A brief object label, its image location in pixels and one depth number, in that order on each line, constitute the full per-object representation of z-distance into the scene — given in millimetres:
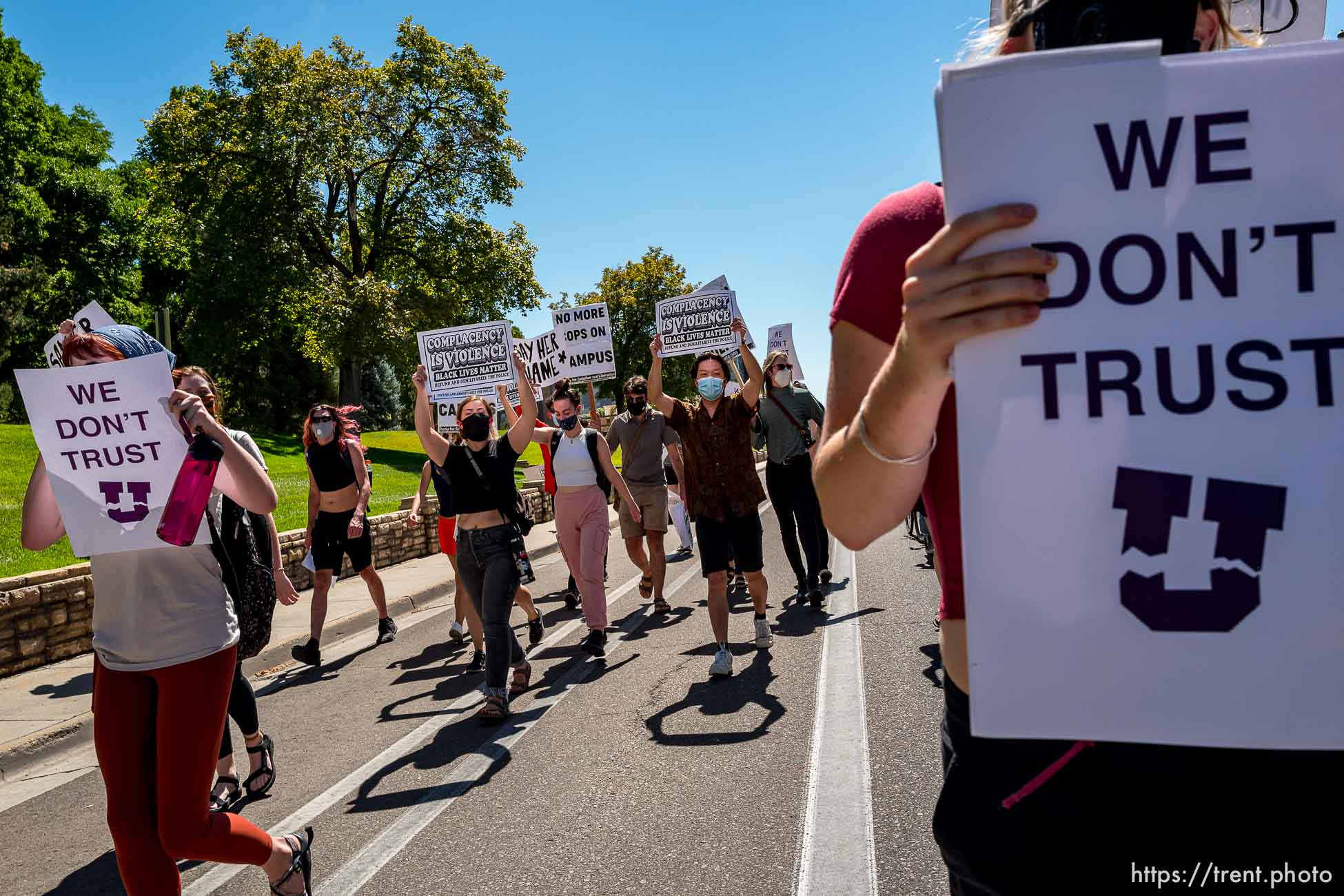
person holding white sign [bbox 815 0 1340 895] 1076
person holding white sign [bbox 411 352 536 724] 6219
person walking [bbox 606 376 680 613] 9602
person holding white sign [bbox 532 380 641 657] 7938
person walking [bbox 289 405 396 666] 8188
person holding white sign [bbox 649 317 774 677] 6926
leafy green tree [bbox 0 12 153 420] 34250
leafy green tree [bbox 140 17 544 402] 30812
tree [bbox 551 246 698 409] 55312
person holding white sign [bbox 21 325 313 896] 2959
